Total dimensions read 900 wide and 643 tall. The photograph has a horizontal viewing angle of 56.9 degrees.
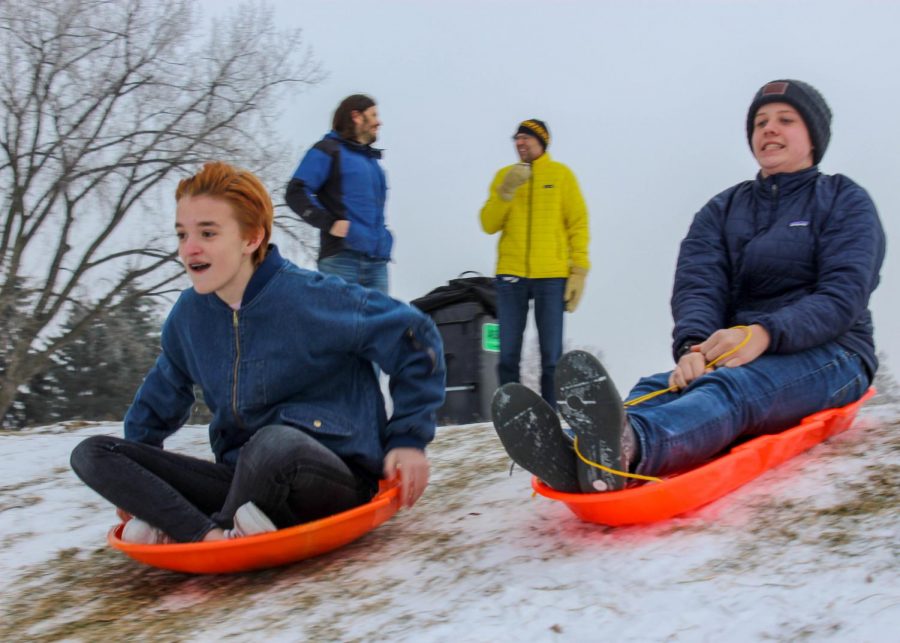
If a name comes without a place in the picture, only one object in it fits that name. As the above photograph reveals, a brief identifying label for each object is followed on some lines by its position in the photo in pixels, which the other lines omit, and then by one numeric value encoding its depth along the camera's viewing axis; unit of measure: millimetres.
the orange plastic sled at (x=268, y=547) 1902
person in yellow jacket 3980
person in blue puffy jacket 1764
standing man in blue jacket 3717
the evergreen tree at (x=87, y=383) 15773
